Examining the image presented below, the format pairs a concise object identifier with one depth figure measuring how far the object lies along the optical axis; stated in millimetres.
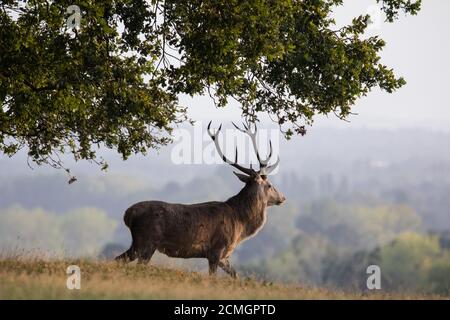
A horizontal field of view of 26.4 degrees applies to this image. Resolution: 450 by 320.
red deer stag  19406
